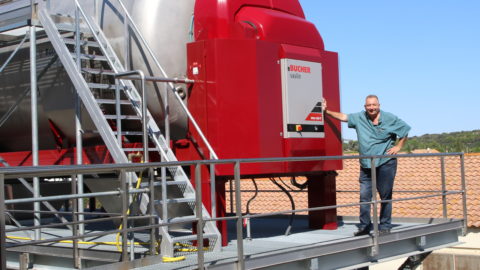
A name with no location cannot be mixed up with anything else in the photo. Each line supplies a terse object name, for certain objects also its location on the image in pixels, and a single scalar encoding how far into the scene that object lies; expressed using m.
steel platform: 6.84
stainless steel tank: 8.85
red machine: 8.39
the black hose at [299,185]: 10.14
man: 8.70
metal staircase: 7.55
